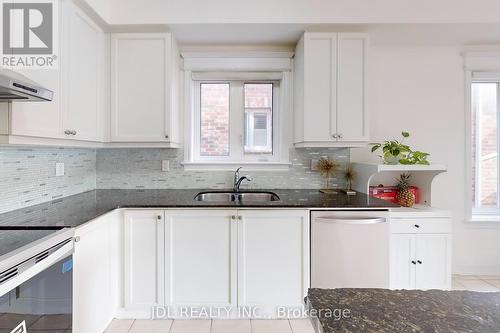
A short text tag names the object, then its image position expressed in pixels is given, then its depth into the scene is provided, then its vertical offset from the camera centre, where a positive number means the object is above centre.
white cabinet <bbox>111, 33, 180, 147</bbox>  2.23 +0.64
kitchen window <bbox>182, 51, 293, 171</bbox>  2.57 +0.54
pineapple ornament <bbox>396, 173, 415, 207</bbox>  2.35 -0.26
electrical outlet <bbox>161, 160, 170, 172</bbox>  2.60 -0.01
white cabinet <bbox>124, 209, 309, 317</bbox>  1.93 -0.65
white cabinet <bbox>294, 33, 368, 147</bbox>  2.23 +0.64
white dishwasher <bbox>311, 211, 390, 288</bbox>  1.90 -0.60
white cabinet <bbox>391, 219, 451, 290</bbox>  2.05 -0.74
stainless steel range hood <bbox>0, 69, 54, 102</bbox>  1.05 +0.32
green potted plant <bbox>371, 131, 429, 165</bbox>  2.29 +0.09
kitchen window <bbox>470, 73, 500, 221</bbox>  2.77 +0.34
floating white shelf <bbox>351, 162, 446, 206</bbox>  2.23 -0.10
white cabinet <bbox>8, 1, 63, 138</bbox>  1.35 +0.28
